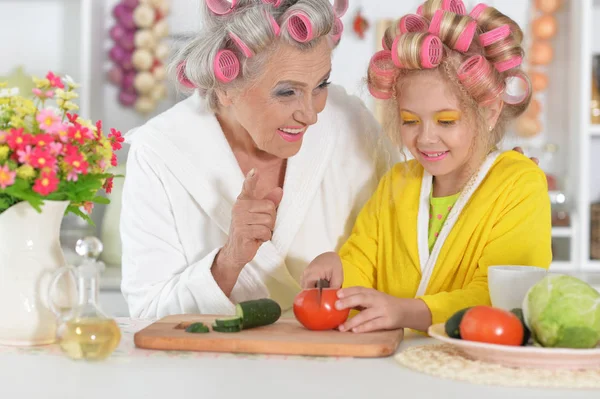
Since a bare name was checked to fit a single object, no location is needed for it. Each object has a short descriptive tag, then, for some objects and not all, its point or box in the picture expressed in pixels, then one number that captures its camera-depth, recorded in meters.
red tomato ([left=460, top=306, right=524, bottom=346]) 1.60
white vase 1.73
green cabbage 1.57
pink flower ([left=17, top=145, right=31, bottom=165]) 1.67
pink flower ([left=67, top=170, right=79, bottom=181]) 1.70
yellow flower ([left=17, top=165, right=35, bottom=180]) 1.67
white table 1.52
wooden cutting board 1.70
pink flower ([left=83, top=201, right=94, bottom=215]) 1.78
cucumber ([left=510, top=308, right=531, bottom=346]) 1.63
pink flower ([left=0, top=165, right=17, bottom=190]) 1.67
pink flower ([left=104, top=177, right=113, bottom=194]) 1.81
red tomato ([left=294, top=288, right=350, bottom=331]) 1.79
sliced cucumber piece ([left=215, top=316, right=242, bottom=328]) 1.76
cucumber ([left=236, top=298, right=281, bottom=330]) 1.77
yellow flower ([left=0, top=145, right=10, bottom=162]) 1.67
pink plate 1.57
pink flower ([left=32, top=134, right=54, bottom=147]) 1.68
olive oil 1.64
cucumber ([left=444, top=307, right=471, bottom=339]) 1.64
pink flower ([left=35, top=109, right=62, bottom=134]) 1.69
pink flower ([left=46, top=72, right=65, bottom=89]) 1.74
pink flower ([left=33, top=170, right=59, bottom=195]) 1.67
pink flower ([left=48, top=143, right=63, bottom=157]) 1.68
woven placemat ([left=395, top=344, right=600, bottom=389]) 1.54
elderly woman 2.15
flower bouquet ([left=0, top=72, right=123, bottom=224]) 1.68
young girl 2.01
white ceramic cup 1.72
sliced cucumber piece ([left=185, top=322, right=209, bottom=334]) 1.76
